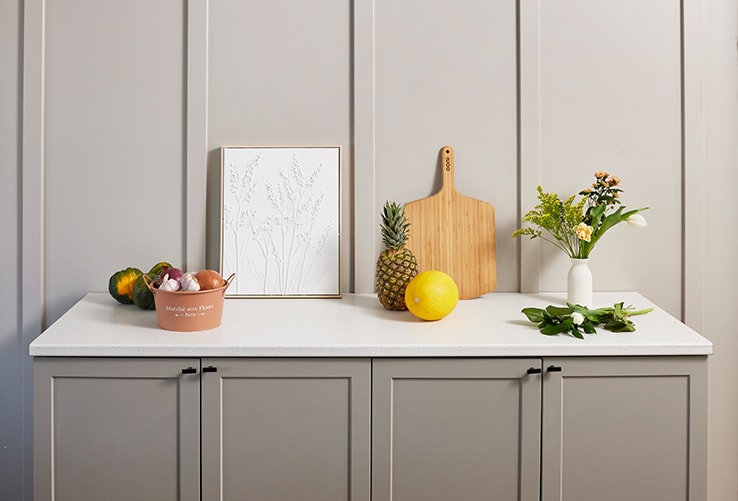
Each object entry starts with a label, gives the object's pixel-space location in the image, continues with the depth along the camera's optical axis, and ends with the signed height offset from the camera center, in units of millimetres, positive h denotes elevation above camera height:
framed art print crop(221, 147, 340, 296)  2432 +113
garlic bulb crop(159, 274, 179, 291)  1973 -123
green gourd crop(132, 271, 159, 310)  2174 -164
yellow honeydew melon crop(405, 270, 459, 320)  2043 -157
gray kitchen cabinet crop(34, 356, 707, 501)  1860 -533
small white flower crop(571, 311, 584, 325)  1922 -212
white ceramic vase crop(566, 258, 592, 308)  2227 -125
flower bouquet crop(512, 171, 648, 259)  2230 +112
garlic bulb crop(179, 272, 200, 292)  1962 -119
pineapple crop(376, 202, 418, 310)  2182 -58
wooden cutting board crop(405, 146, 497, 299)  2432 +53
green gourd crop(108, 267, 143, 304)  2240 -142
